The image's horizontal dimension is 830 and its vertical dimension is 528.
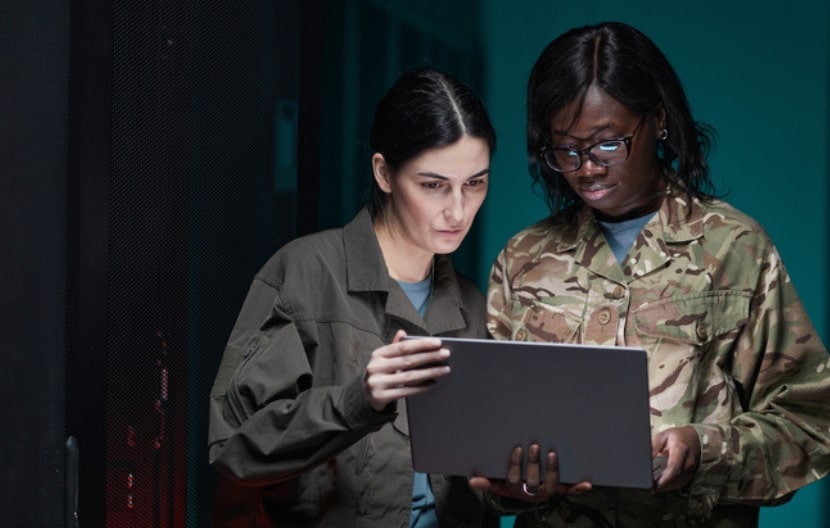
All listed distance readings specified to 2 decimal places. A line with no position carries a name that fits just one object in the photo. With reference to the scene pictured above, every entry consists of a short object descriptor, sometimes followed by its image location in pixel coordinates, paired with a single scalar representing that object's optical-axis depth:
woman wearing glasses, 1.94
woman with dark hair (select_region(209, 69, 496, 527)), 2.11
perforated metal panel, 2.26
